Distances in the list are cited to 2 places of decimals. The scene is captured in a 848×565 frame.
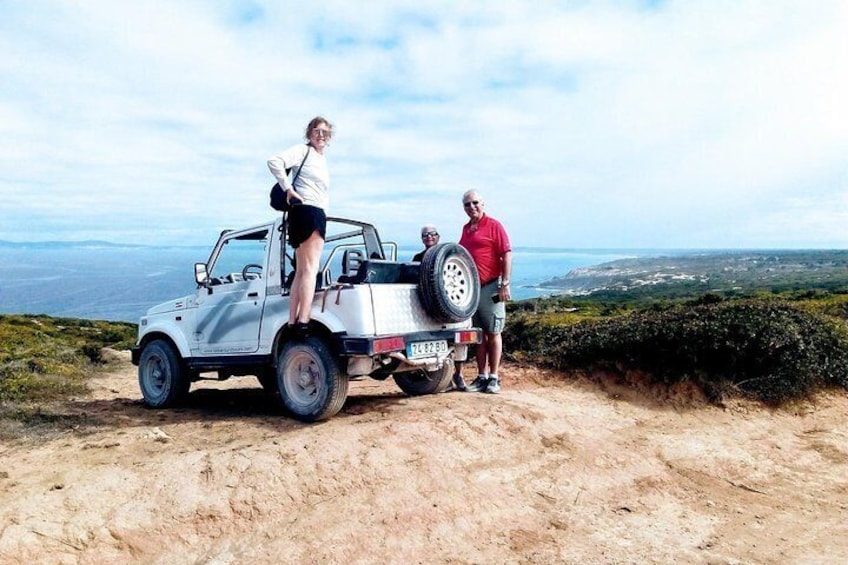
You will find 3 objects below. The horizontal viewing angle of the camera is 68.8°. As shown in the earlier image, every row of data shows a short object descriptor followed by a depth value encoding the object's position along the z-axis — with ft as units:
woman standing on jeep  19.53
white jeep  19.79
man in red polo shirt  24.38
